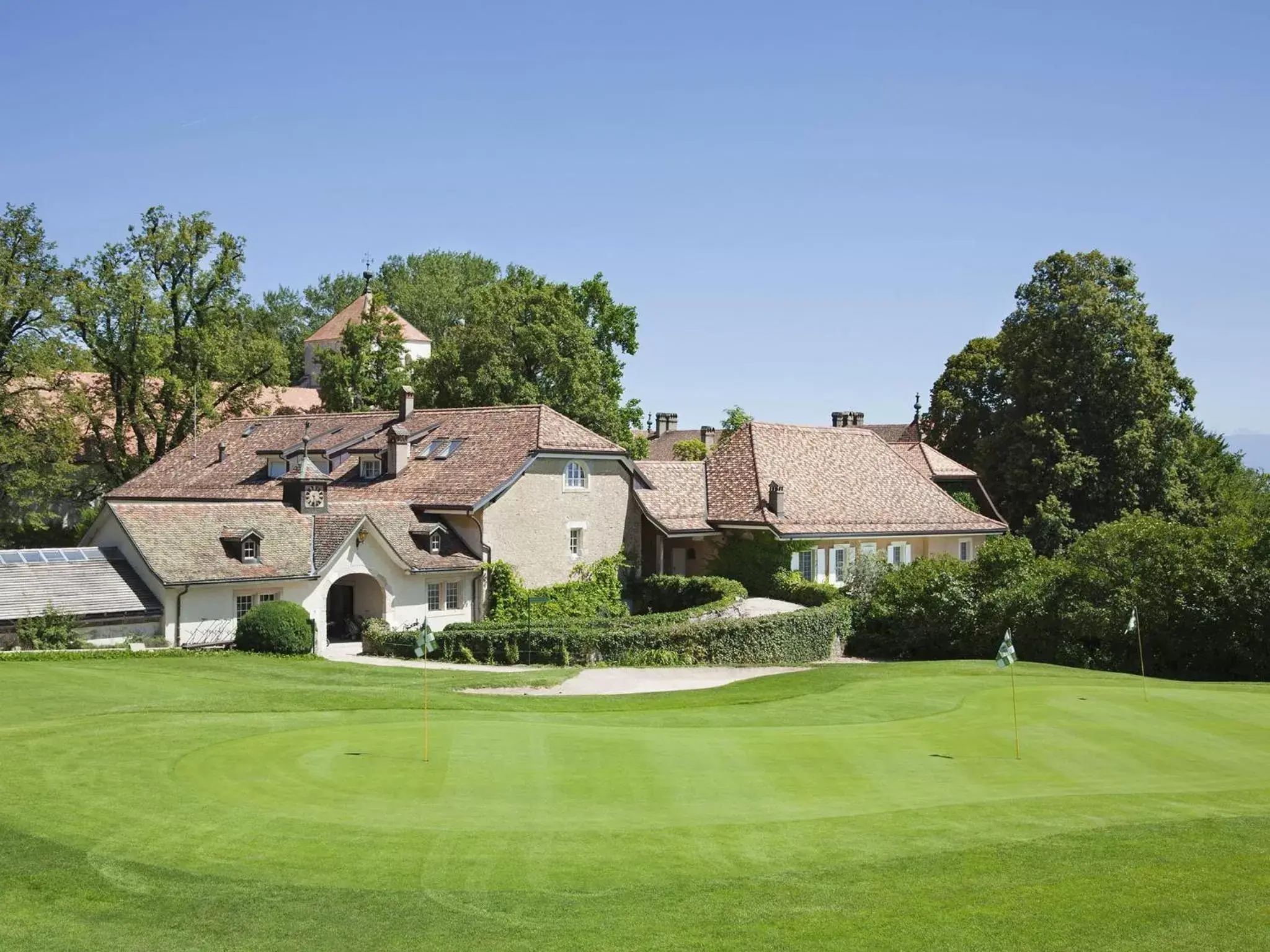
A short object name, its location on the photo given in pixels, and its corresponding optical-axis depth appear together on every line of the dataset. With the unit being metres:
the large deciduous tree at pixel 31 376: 46.81
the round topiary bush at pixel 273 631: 34.12
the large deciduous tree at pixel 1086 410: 55.69
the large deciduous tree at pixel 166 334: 53.00
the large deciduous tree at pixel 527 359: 56.41
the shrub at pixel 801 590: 42.00
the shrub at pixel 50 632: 31.12
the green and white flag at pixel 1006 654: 18.45
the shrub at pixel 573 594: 41.19
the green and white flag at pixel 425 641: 18.56
